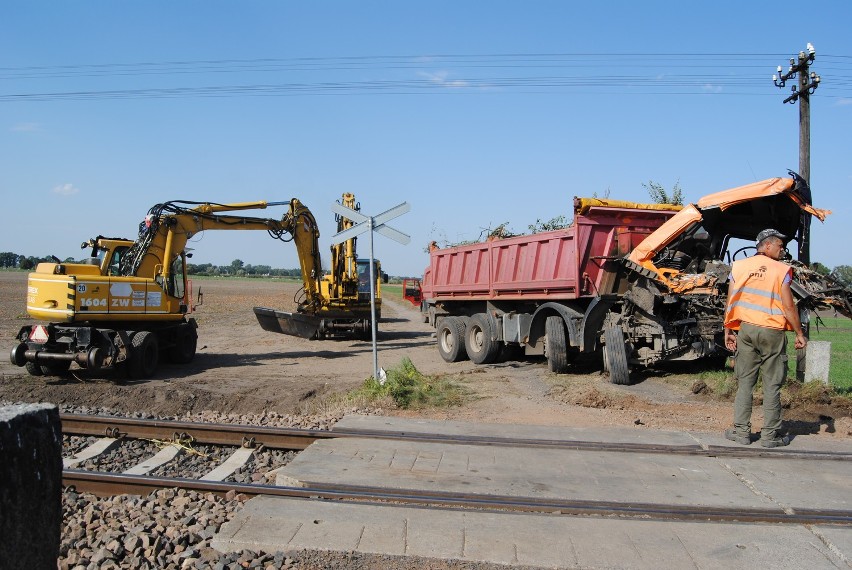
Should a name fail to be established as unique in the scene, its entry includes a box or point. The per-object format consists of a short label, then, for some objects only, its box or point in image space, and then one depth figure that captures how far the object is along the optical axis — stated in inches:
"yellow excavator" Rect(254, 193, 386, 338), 802.8
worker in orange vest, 261.7
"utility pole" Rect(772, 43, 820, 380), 593.0
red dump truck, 398.3
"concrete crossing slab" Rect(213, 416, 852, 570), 170.9
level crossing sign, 408.8
